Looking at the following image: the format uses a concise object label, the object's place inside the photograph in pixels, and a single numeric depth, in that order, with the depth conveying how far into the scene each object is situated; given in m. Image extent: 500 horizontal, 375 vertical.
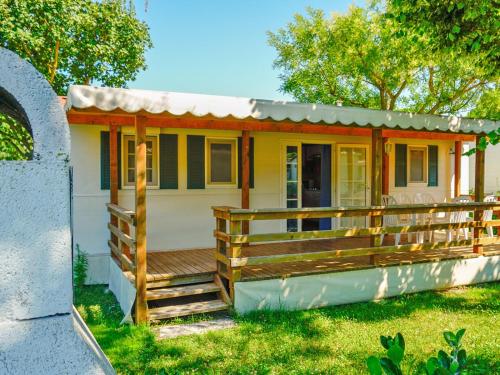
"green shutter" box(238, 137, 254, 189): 7.93
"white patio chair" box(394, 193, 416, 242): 7.71
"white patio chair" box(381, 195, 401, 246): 7.88
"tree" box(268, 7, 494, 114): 13.05
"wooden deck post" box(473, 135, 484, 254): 6.92
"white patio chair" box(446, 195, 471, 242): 7.22
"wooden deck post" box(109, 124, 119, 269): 6.51
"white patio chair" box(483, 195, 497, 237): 7.24
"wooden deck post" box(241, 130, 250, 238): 7.16
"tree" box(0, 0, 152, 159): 12.05
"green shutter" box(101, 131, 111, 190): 7.05
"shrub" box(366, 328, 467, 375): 1.10
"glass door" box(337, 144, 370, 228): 9.15
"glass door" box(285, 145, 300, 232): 8.52
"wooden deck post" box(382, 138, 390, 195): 9.30
